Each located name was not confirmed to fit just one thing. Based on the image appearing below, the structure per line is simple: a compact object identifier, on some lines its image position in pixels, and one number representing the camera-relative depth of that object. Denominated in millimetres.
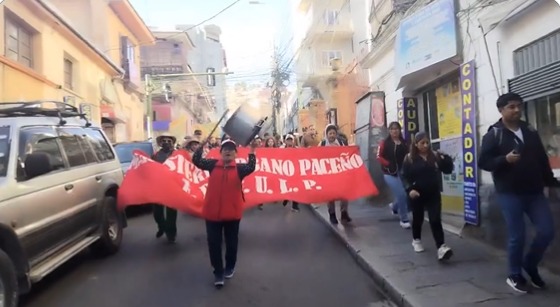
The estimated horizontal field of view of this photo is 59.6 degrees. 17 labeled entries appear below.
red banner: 6984
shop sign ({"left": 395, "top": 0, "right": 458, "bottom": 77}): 7223
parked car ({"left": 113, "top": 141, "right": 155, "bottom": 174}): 12273
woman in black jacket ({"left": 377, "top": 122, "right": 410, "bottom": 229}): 7496
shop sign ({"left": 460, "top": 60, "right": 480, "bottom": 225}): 6707
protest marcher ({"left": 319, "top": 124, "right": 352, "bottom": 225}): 8680
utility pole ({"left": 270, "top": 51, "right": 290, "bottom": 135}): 31344
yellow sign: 8062
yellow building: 13445
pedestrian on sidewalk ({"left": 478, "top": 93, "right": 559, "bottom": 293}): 4340
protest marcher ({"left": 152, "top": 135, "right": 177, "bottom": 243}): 7535
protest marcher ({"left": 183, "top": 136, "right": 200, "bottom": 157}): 7888
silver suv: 4375
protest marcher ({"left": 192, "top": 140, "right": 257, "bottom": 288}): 5238
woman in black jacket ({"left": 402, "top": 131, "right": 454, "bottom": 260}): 5723
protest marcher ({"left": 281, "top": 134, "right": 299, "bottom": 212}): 11151
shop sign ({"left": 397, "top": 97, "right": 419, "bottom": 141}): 9484
